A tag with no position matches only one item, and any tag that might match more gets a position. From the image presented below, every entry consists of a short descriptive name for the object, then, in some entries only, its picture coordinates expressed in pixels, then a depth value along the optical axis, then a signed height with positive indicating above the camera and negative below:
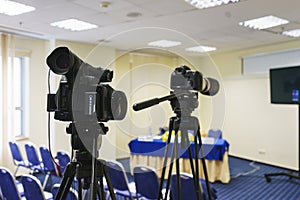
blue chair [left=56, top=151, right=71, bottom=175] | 3.54 -0.76
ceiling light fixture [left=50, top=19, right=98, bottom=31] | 4.17 +1.03
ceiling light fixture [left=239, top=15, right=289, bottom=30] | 4.09 +1.05
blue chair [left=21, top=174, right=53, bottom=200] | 2.29 -0.73
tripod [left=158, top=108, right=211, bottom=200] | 1.65 -0.24
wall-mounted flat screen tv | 4.68 +0.16
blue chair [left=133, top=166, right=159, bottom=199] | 2.75 -0.83
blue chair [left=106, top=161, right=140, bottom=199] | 2.94 -0.91
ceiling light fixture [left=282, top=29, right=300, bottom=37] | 4.82 +1.04
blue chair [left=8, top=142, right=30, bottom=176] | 4.38 -0.89
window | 5.24 -0.02
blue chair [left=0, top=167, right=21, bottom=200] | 2.53 -0.79
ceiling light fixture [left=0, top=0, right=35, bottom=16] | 3.30 +1.02
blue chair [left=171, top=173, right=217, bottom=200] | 2.49 -0.78
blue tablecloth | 4.37 -0.84
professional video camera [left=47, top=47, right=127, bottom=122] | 1.19 +0.00
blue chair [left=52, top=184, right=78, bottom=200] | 1.77 -0.61
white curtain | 4.66 +0.02
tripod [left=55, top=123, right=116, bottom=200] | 1.25 -0.31
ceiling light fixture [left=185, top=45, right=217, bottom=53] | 6.32 +1.02
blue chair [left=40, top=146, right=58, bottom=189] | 3.93 -0.90
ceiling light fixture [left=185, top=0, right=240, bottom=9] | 3.27 +1.04
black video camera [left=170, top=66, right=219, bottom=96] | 1.58 +0.09
